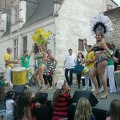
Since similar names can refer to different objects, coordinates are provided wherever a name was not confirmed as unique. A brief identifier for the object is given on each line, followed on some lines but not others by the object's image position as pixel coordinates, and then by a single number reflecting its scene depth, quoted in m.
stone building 23.48
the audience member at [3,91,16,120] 6.70
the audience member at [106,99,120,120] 4.10
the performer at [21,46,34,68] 11.28
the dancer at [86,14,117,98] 6.68
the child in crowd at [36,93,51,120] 5.96
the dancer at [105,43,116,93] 9.05
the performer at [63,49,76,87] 11.81
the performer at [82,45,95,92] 8.81
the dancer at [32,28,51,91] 9.22
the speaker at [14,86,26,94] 7.53
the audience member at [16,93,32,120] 5.97
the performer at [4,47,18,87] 11.41
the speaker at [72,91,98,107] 5.35
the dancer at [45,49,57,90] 10.68
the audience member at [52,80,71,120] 5.74
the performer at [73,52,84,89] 10.57
